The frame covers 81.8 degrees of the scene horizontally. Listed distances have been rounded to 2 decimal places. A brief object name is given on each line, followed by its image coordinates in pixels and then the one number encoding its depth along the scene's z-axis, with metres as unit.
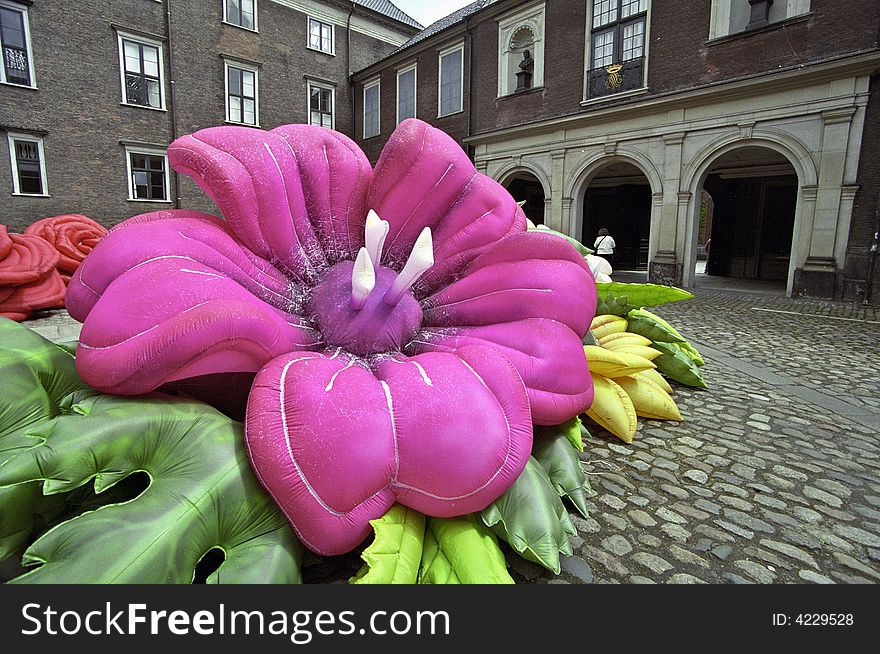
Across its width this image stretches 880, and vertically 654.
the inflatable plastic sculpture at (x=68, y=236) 5.85
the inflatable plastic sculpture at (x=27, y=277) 4.91
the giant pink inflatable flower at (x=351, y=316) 1.14
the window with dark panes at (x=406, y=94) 17.86
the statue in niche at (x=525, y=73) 14.09
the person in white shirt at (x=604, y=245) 11.15
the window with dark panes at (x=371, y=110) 19.62
